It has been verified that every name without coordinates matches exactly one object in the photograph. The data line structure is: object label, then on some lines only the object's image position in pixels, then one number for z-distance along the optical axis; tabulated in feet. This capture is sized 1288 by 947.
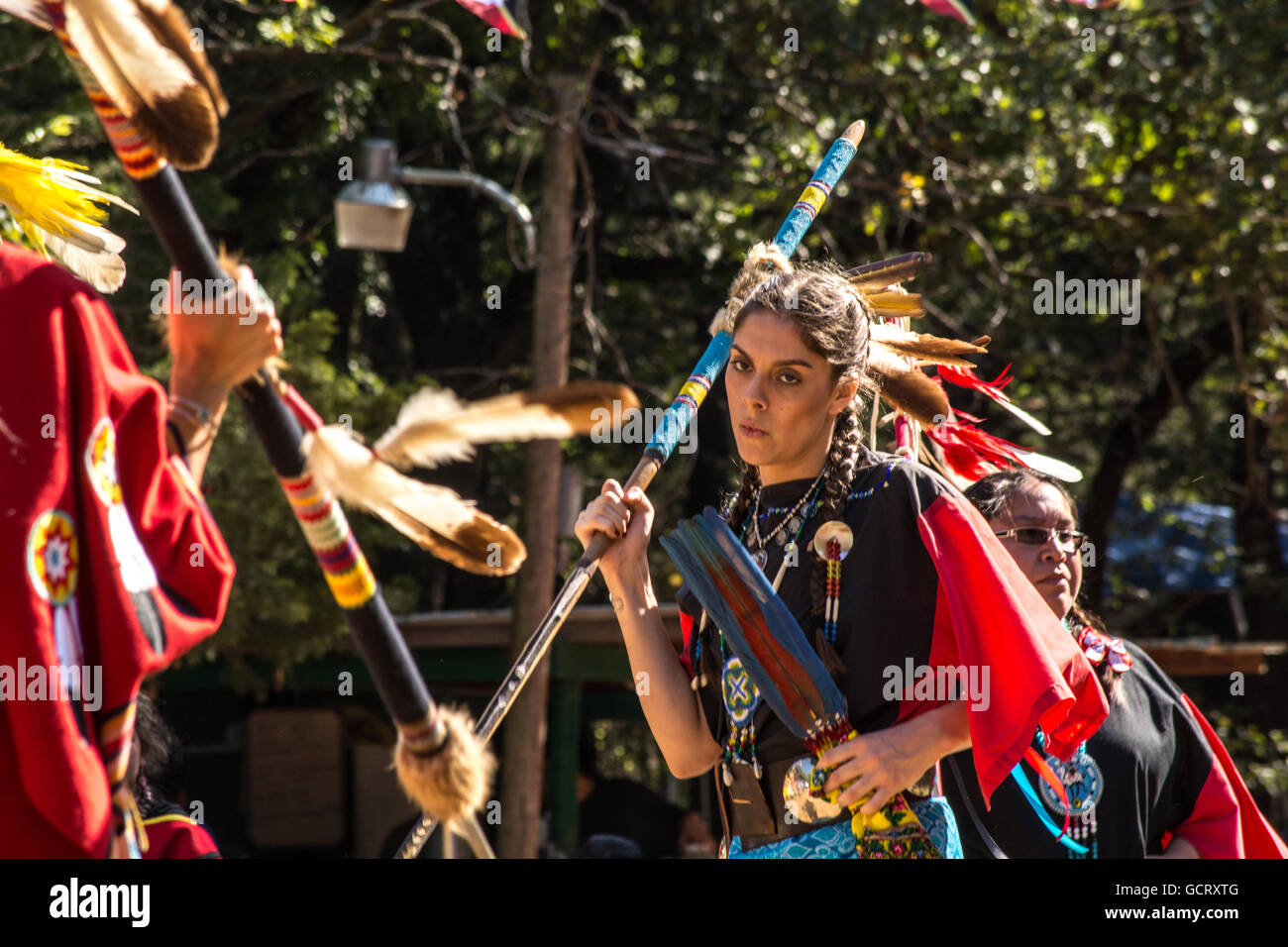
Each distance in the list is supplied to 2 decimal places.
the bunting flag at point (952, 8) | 16.92
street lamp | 21.80
